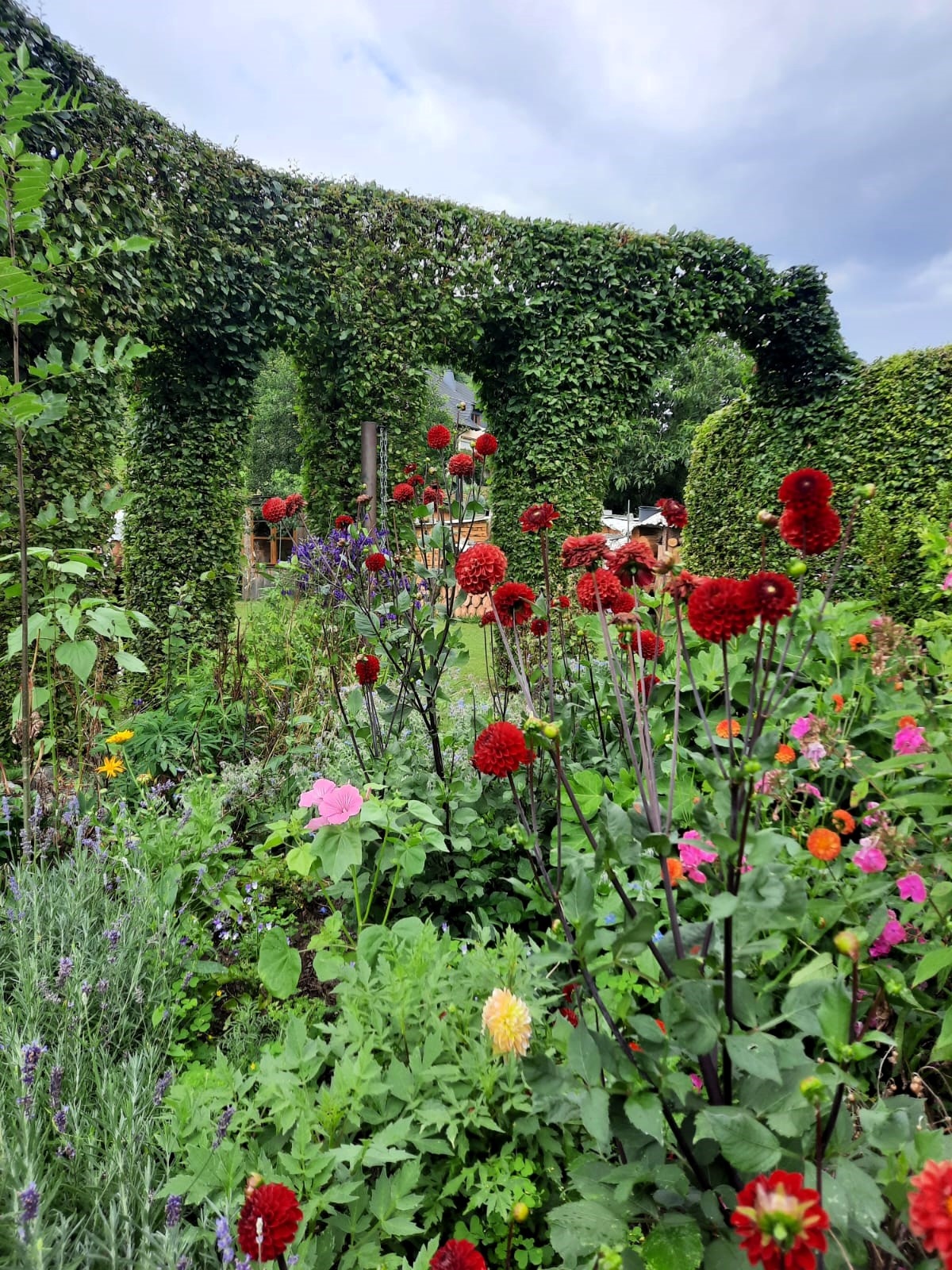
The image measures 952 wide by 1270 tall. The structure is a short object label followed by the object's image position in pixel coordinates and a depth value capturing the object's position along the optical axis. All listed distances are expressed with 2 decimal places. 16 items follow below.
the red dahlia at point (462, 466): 2.17
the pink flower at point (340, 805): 1.37
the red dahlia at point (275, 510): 2.84
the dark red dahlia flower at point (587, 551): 1.33
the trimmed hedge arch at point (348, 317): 4.21
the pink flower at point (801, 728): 1.64
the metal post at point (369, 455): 5.79
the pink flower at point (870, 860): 1.10
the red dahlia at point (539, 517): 1.57
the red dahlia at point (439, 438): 2.25
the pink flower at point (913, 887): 1.20
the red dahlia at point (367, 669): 1.74
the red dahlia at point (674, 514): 1.46
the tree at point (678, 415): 20.89
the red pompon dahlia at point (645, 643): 1.49
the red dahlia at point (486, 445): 2.21
